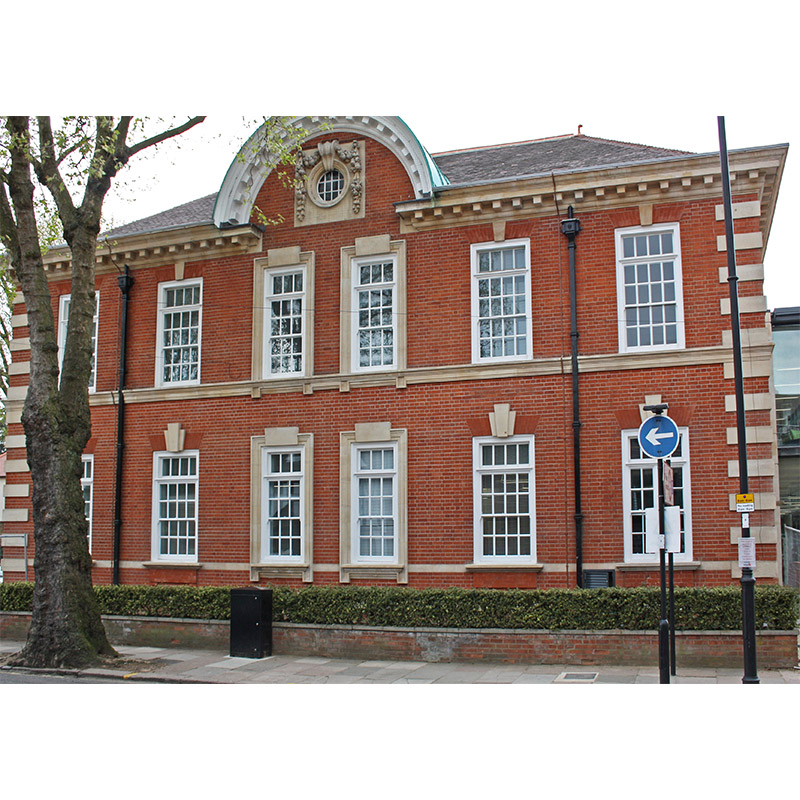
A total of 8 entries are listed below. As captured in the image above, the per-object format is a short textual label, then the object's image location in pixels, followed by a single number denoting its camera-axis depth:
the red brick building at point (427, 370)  14.97
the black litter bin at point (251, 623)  15.08
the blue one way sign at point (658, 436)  11.58
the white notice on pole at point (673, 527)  11.60
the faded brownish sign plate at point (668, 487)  11.78
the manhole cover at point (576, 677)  12.59
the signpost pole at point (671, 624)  12.18
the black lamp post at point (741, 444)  11.32
